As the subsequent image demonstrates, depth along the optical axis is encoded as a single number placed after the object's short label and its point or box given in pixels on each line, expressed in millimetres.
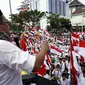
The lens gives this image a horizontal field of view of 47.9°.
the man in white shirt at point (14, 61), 560
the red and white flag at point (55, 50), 2808
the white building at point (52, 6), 29052
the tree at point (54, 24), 21341
